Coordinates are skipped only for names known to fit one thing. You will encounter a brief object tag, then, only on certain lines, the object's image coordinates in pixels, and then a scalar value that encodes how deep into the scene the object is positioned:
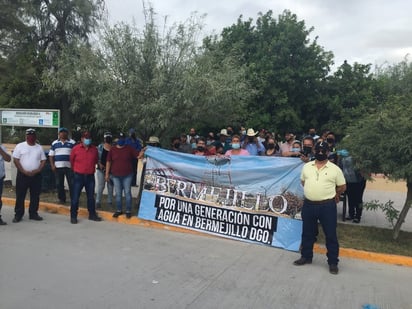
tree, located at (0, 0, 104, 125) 20.05
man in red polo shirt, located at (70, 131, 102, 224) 8.27
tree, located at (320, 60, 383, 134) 21.92
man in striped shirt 9.50
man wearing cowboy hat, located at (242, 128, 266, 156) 10.16
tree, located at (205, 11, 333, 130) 20.77
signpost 11.30
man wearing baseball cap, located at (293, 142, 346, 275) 5.83
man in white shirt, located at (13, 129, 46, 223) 8.23
